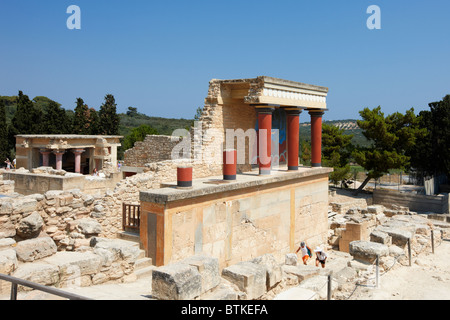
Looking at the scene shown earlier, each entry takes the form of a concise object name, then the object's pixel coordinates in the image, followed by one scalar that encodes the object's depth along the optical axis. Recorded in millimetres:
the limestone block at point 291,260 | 9594
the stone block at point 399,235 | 10969
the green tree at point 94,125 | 32500
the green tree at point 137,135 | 34219
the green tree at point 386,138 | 26469
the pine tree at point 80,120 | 32062
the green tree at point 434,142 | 29203
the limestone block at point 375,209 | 18375
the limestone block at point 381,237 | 10712
